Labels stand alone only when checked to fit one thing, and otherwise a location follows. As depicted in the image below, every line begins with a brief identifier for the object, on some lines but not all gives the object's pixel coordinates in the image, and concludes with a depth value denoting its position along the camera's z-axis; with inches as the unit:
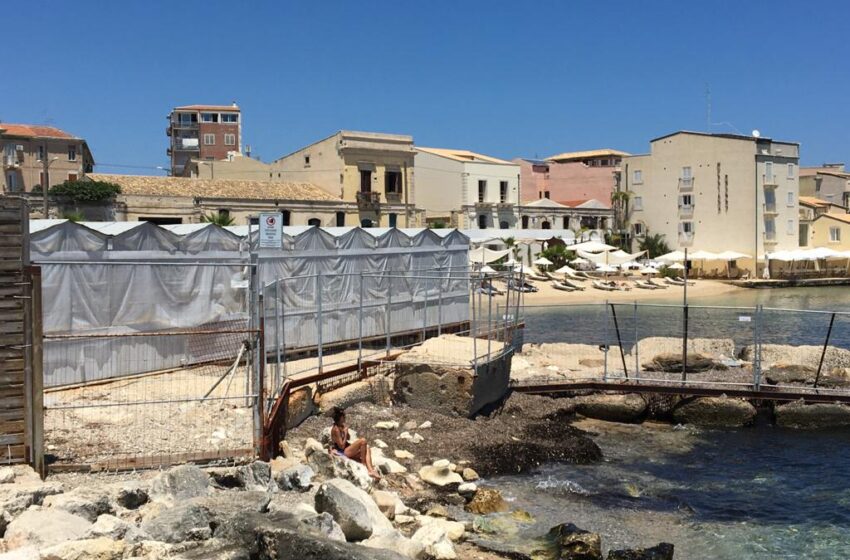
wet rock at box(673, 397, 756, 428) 704.4
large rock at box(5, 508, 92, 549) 284.2
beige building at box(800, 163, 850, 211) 3700.8
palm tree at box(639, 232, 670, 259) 2984.7
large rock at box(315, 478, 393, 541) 351.0
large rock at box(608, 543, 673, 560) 392.5
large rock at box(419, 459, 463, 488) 497.7
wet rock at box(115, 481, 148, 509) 342.3
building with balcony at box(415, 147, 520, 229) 2706.7
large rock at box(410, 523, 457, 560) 367.6
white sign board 616.1
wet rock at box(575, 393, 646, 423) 715.4
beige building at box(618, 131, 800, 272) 2763.3
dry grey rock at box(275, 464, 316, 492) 394.9
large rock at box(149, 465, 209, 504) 352.5
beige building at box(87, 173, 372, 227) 1902.1
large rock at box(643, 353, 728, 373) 828.0
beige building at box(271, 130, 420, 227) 2336.4
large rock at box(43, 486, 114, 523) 314.1
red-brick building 4133.9
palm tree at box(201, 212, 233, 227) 1677.2
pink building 3289.9
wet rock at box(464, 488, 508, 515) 461.2
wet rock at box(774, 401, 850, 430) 689.0
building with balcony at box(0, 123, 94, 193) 2610.7
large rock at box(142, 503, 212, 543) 302.7
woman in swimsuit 465.3
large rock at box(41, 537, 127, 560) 267.6
